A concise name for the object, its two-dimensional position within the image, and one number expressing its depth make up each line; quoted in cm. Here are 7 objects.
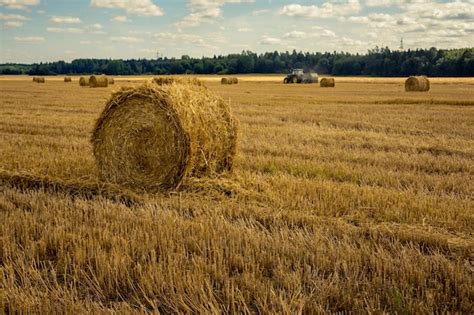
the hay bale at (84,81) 3872
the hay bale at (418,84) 3128
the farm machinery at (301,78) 5278
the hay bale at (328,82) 4222
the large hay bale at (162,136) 707
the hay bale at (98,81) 3694
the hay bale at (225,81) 4819
